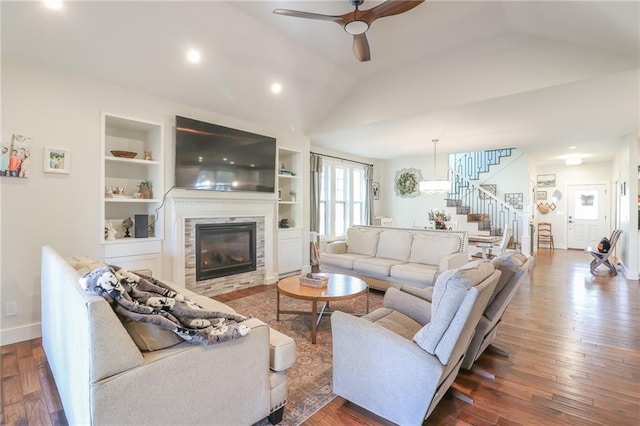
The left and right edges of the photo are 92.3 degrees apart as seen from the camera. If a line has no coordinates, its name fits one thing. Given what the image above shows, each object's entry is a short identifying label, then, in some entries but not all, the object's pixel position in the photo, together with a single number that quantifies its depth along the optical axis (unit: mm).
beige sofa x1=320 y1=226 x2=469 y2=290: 4082
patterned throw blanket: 1334
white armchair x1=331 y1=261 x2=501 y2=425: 1577
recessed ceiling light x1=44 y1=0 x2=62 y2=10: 2602
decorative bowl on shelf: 3624
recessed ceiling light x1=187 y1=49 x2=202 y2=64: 3475
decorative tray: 3225
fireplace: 4324
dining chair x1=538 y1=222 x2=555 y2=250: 9609
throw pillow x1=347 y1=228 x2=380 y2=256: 5078
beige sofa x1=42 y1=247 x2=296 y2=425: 1229
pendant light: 5797
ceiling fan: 2355
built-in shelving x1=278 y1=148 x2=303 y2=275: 5449
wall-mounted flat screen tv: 4027
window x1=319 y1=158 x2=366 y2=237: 7219
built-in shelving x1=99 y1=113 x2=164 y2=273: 3527
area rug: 2018
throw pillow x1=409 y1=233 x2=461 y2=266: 4273
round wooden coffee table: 2912
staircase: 7197
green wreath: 8336
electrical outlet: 2900
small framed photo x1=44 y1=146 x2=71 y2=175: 3061
